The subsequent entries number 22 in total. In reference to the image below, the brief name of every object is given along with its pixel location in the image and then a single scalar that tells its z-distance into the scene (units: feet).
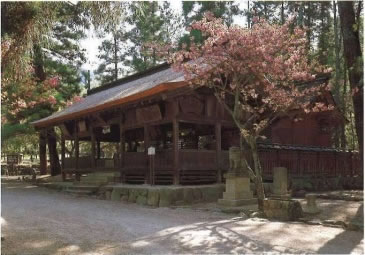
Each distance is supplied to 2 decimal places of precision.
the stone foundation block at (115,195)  45.49
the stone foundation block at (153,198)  39.70
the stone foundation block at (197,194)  41.60
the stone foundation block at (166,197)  39.19
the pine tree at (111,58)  116.37
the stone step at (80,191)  50.94
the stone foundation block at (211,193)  42.29
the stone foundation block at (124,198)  44.26
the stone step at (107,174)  53.62
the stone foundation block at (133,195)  42.80
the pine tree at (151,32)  107.55
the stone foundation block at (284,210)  28.96
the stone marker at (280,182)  42.52
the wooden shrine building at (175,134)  44.63
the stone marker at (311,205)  31.73
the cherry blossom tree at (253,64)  32.01
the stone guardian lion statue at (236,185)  36.83
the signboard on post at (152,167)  45.73
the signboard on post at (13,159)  107.22
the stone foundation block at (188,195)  40.75
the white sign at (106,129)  57.05
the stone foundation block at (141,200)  41.16
